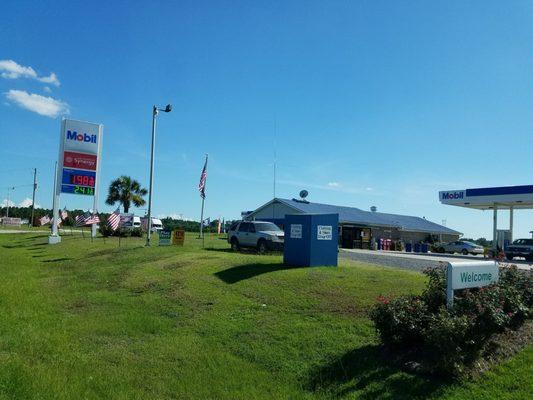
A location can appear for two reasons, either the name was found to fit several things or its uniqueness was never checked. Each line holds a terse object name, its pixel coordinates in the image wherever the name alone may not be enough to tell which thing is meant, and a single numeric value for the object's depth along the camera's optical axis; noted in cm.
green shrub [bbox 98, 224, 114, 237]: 3825
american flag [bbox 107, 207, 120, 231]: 3206
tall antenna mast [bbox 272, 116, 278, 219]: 4581
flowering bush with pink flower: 579
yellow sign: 2527
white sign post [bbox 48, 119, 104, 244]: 3484
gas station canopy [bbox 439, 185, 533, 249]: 3578
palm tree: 6850
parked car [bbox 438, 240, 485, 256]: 4752
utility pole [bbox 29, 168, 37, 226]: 8331
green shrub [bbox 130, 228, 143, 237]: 3928
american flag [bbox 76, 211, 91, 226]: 3517
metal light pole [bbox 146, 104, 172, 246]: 2723
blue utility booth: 1398
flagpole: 4056
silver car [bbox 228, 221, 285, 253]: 2272
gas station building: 4319
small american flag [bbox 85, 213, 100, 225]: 3459
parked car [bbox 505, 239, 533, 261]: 3189
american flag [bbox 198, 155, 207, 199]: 4012
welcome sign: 657
